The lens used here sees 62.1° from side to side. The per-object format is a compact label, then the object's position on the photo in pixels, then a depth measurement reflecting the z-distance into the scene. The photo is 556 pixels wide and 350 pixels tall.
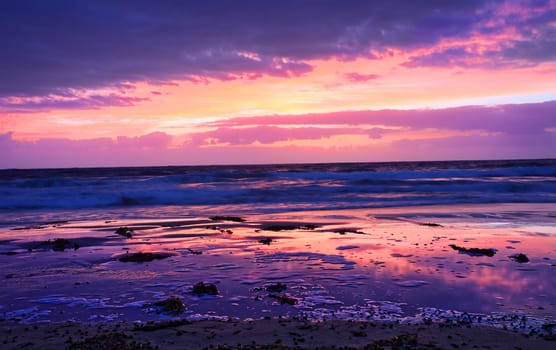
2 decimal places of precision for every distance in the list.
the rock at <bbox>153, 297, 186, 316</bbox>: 6.51
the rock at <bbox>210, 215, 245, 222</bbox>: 17.88
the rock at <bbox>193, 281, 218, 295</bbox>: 7.36
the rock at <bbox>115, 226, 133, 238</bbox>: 13.74
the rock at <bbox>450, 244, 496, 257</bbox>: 10.16
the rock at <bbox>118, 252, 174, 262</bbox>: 10.05
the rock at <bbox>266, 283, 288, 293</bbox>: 7.50
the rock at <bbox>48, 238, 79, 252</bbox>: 11.61
